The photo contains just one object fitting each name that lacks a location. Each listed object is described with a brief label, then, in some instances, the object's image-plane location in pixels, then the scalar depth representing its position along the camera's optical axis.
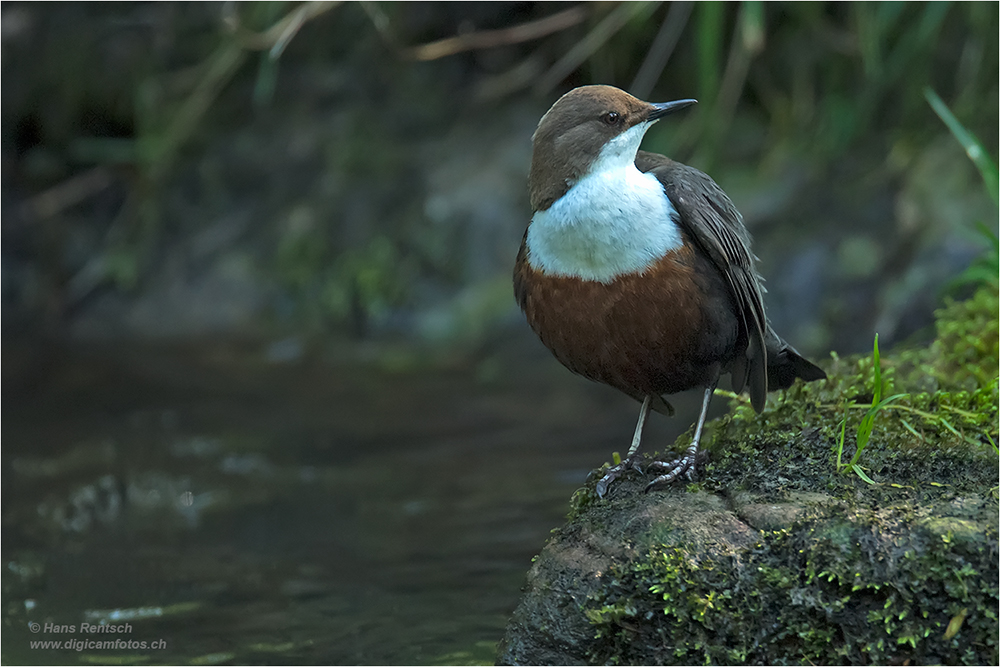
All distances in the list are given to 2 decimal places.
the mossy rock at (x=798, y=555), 5.11
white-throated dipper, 6.22
